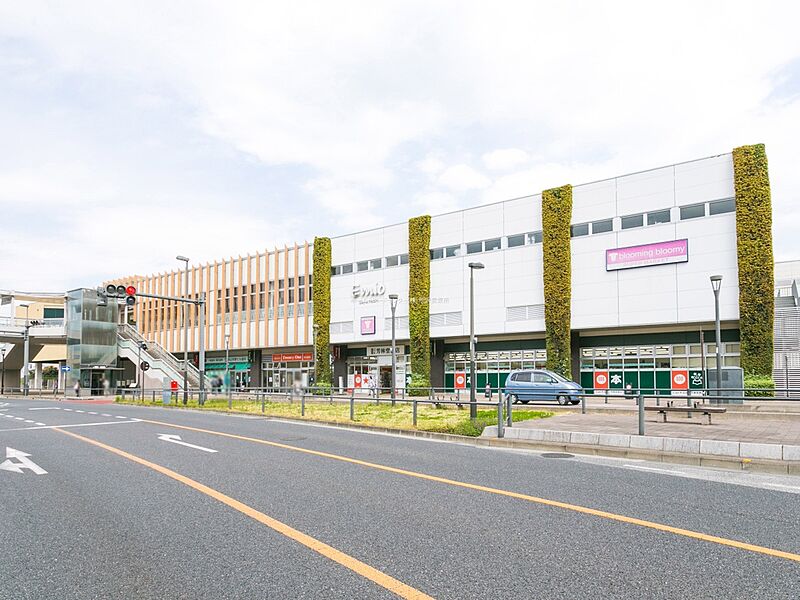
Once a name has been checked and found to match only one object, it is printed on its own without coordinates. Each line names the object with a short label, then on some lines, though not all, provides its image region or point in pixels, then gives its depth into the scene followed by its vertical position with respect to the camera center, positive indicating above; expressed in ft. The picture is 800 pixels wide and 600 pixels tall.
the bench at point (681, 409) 52.19 -4.73
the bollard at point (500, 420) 48.85 -5.07
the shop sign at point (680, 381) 95.61 -4.21
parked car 98.27 -5.02
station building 110.11 +14.18
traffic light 82.38 +8.60
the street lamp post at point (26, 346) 181.84 +3.47
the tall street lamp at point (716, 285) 77.82 +8.88
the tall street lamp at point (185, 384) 111.86 -4.79
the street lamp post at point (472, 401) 57.77 -4.35
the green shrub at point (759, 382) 97.80 -4.57
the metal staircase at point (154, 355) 177.27 +0.60
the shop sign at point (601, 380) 109.23 -4.51
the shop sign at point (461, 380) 103.65 -4.13
